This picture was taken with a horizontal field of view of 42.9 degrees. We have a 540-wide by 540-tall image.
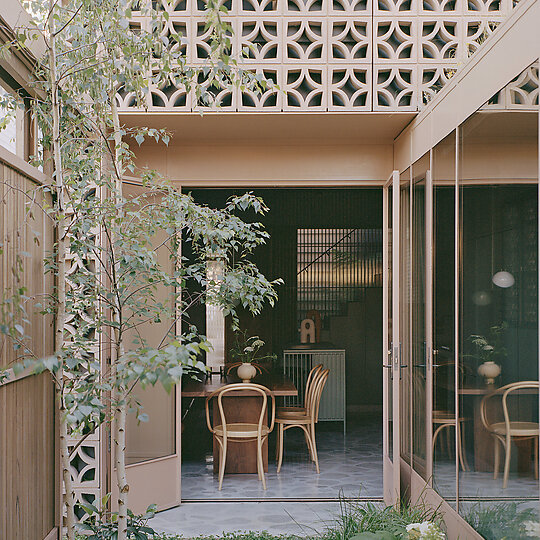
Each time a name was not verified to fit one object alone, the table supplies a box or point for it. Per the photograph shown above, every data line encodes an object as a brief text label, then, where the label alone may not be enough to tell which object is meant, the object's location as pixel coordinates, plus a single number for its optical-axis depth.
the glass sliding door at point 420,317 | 4.50
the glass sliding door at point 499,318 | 2.77
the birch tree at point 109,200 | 3.08
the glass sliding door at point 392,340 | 5.00
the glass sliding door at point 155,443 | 5.27
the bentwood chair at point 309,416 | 6.83
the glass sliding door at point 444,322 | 3.91
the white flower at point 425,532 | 3.13
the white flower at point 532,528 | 2.69
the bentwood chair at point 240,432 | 5.92
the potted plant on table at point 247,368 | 6.73
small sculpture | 10.17
